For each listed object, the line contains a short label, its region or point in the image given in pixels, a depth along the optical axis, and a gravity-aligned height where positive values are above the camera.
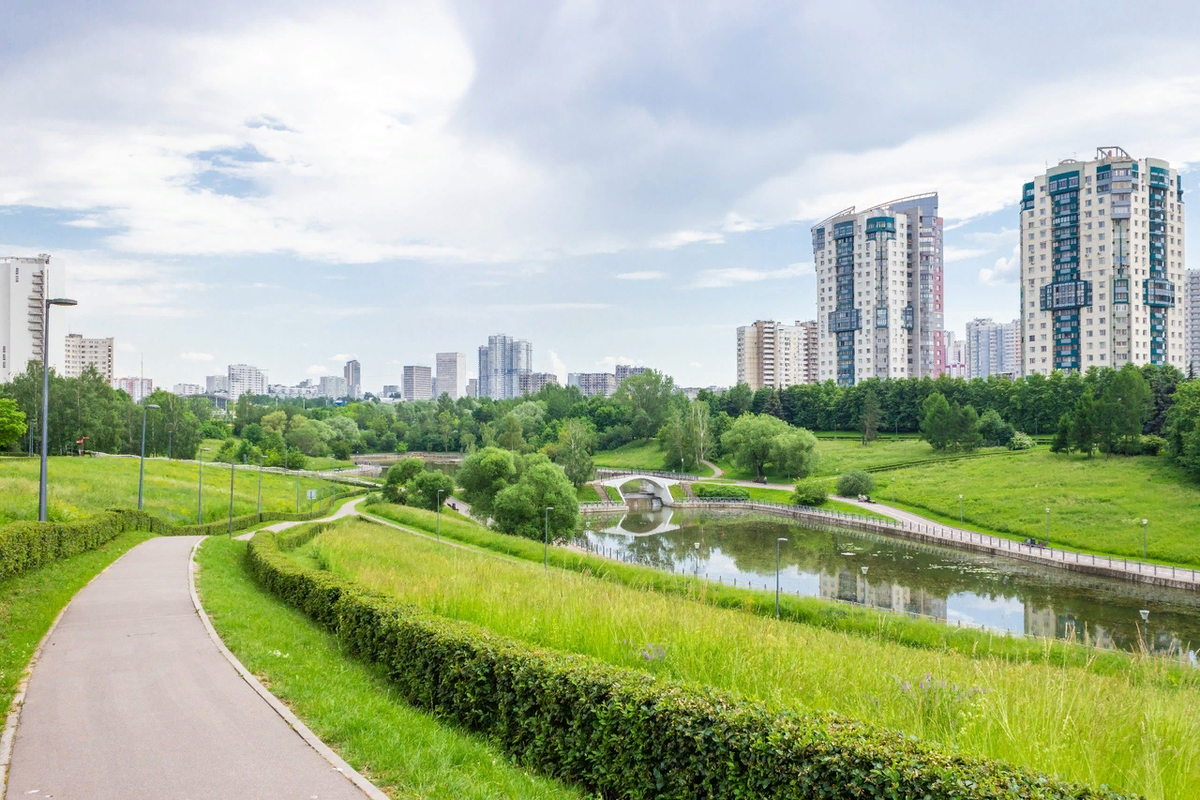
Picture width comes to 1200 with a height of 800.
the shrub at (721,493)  75.19 -6.77
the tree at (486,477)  58.75 -4.17
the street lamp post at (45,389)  16.61 +0.71
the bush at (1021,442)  77.00 -1.37
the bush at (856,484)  68.69 -5.21
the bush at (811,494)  67.25 -6.08
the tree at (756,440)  82.81 -1.60
